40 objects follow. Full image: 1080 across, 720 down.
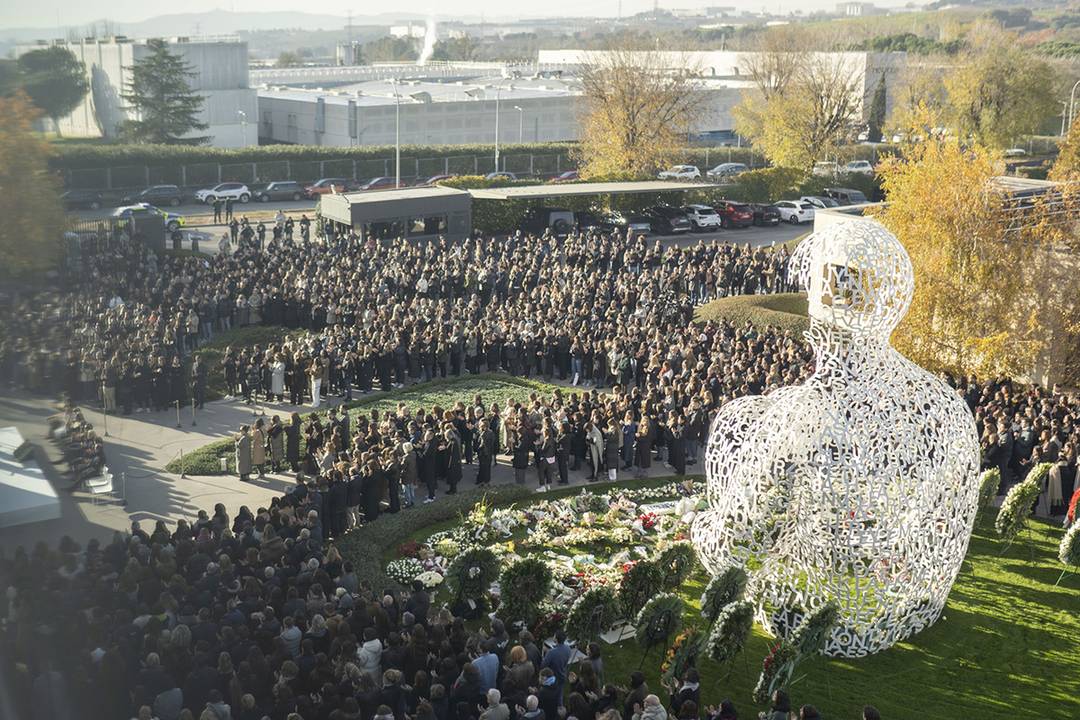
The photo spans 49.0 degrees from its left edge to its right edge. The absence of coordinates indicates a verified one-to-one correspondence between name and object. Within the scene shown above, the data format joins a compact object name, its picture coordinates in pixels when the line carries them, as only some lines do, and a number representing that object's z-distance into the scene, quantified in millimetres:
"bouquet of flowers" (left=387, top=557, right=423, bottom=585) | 17656
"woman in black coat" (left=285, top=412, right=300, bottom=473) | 21969
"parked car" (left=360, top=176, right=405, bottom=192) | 61719
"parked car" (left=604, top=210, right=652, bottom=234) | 47203
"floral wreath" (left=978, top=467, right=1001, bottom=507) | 19891
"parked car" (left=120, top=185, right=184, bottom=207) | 55144
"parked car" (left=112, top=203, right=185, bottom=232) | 45275
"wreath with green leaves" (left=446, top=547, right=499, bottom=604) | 16094
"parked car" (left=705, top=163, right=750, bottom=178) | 65113
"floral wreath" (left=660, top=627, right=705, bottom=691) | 13867
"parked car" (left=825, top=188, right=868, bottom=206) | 56312
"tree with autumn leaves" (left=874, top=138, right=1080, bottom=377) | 26344
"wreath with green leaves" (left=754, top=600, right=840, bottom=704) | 14000
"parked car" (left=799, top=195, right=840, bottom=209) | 53469
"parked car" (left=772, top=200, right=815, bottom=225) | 52969
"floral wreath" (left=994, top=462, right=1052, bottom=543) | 18875
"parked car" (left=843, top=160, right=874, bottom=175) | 62844
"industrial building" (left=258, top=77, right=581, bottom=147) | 72250
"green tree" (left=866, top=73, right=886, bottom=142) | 83750
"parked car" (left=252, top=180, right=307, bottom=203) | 60094
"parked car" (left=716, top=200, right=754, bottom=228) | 51688
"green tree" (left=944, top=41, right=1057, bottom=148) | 70750
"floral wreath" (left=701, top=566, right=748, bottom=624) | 15203
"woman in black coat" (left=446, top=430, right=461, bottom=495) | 21344
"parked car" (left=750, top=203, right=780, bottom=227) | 52519
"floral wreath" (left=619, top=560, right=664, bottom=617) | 15750
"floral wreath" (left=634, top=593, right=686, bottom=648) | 14914
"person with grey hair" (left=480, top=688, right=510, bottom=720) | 12156
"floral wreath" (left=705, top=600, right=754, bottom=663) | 14359
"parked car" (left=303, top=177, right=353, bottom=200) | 60812
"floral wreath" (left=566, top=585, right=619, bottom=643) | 14750
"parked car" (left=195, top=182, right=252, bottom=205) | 57219
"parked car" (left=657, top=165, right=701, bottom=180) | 59272
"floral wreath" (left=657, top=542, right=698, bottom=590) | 16203
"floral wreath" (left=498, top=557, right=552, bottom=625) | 15461
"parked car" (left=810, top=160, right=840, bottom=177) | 63475
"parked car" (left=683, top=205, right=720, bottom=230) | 49719
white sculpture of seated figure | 14875
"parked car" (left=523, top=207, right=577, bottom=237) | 46534
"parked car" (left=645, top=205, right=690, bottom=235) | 48969
